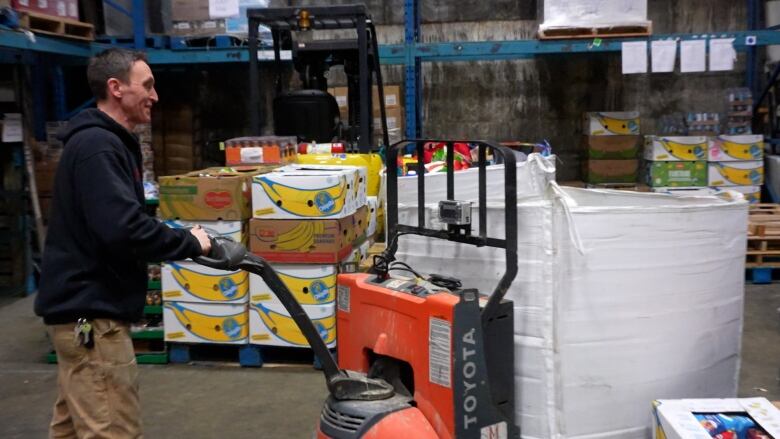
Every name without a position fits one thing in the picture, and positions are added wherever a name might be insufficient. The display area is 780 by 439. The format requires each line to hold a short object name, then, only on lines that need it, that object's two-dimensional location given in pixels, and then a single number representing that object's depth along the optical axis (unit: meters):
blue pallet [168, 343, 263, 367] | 5.41
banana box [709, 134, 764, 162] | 8.38
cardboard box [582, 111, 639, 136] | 8.98
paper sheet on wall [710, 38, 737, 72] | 8.14
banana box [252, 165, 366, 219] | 5.05
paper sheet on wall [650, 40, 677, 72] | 8.17
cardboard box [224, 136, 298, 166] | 6.04
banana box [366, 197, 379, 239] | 6.49
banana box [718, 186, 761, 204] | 8.45
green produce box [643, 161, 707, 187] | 8.46
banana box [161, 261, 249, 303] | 5.25
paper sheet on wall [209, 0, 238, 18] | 8.52
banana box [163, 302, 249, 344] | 5.32
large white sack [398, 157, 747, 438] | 3.20
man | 2.60
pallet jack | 2.68
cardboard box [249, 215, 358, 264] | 5.09
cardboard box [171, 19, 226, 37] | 8.79
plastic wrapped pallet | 8.17
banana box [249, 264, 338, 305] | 5.14
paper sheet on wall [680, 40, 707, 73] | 8.16
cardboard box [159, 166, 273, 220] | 5.12
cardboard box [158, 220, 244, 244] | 5.17
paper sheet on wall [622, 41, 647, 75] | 8.22
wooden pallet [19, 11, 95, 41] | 6.99
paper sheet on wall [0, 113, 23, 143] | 7.51
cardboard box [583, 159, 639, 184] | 9.04
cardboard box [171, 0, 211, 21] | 8.77
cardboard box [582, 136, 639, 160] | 9.02
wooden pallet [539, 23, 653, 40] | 8.23
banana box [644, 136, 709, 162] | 8.49
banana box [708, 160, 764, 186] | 8.43
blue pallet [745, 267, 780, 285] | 7.56
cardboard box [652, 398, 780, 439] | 2.88
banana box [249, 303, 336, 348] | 5.17
